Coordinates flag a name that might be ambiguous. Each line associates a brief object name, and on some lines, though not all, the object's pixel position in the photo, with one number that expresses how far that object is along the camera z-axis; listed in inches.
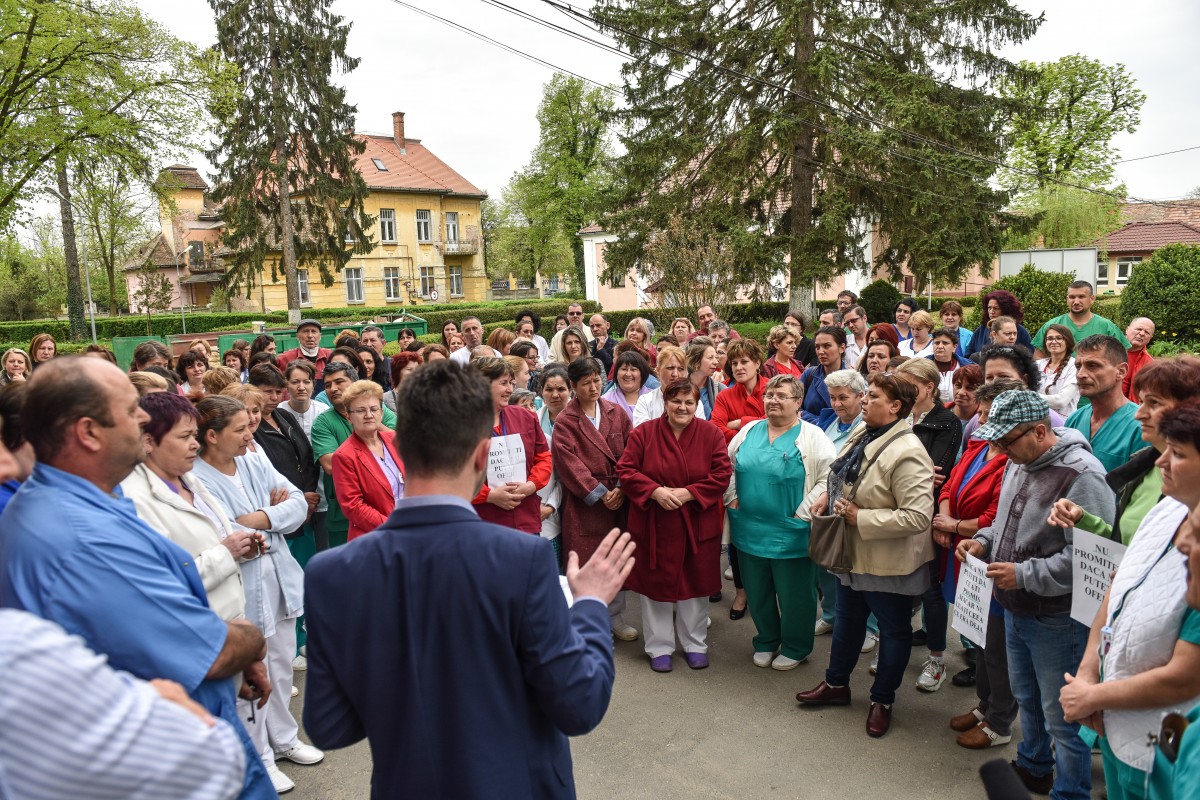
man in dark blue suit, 73.8
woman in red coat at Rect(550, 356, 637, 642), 227.6
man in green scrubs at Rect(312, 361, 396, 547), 225.5
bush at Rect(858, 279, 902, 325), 895.7
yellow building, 1983.3
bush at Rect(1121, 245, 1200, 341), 493.0
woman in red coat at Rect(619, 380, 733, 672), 212.7
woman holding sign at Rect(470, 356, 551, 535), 210.4
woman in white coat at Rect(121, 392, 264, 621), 124.1
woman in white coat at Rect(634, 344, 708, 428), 256.1
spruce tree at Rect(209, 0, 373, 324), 1171.9
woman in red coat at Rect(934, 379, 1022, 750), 165.0
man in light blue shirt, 76.2
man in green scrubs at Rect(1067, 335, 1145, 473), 177.5
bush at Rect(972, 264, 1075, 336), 647.1
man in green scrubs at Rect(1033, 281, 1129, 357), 319.3
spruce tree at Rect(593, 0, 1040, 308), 810.8
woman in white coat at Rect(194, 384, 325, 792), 158.6
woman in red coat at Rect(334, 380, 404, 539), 188.7
